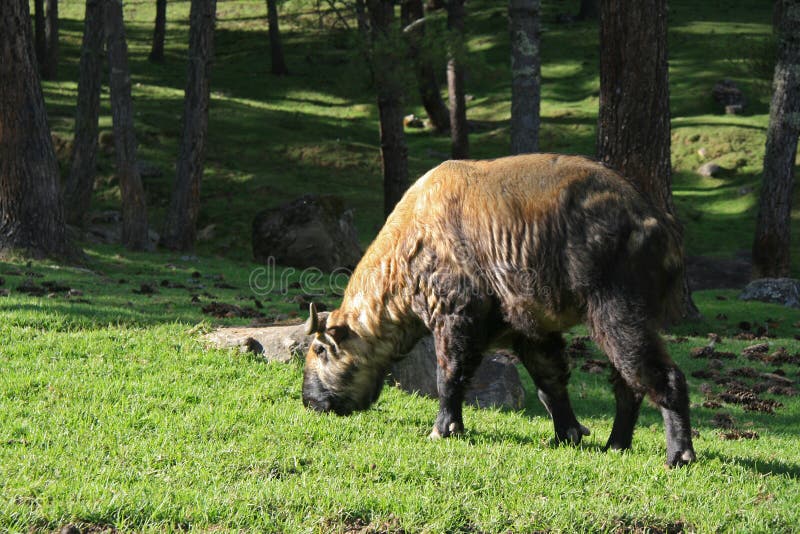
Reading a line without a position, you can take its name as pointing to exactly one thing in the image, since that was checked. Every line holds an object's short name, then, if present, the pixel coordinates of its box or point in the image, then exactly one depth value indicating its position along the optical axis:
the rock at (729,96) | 37.44
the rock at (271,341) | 10.04
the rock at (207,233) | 27.38
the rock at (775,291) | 18.45
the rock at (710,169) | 33.28
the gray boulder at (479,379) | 10.04
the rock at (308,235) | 23.06
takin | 6.99
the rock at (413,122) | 40.81
